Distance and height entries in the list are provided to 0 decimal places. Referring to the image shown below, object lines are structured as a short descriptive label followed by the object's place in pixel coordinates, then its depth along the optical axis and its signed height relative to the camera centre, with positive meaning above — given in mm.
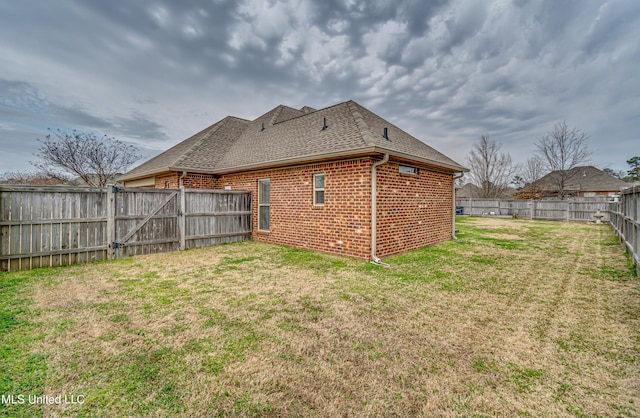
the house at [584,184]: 31688 +3135
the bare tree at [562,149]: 26375 +6197
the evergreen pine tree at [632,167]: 34250 +5544
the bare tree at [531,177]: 29508 +3892
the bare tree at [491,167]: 33312 +5290
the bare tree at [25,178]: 16364 +1892
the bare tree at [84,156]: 13758 +2877
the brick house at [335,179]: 6992 +983
